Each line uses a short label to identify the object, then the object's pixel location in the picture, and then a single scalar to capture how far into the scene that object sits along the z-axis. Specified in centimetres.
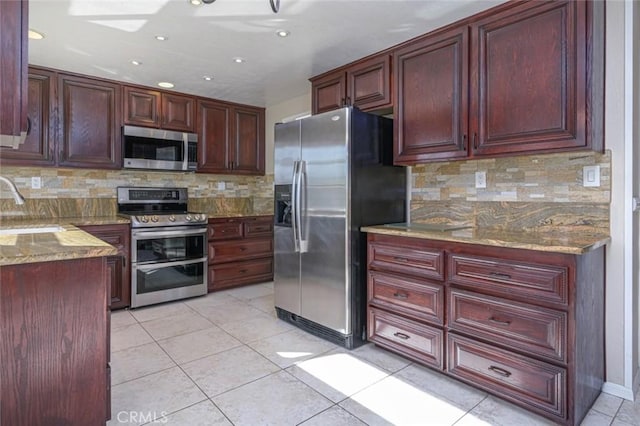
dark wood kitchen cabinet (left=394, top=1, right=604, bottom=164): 185
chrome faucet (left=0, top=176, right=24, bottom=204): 158
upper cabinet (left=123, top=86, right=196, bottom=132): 369
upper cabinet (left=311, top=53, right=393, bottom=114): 279
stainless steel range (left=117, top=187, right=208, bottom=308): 344
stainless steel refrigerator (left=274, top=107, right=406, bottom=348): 256
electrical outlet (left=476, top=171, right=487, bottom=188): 254
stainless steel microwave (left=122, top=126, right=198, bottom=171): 364
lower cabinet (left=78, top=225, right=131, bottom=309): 331
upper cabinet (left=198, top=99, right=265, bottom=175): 420
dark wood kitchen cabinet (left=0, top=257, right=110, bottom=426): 130
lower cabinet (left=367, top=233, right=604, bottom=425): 168
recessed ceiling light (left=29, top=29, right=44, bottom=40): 251
